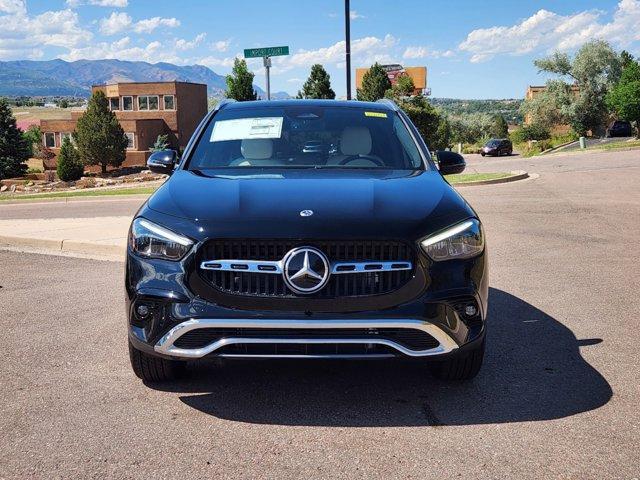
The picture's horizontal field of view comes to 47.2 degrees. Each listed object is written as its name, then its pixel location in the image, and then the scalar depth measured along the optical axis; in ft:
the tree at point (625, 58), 242.58
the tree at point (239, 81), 139.54
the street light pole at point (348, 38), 68.13
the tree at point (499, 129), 406.62
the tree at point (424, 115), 147.95
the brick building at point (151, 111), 238.68
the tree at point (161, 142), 219.02
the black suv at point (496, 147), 186.09
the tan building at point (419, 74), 417.79
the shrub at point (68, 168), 183.62
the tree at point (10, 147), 204.64
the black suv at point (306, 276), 11.85
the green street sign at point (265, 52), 100.89
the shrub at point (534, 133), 251.80
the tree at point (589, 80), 241.96
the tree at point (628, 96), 208.64
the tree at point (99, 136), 201.57
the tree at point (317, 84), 169.99
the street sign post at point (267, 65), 96.26
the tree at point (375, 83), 184.96
